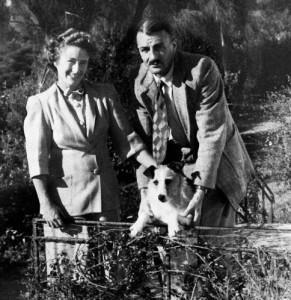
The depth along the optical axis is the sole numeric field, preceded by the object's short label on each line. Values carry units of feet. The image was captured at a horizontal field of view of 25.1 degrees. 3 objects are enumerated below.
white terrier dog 12.78
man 12.58
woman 13.34
